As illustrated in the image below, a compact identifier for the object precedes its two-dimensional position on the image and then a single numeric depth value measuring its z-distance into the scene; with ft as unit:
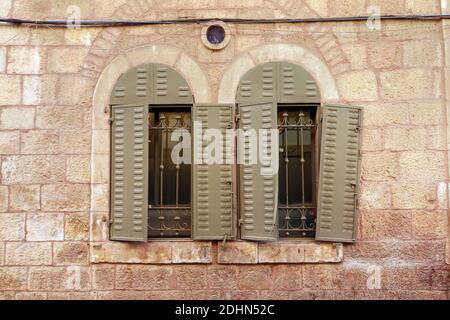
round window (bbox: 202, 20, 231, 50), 17.21
